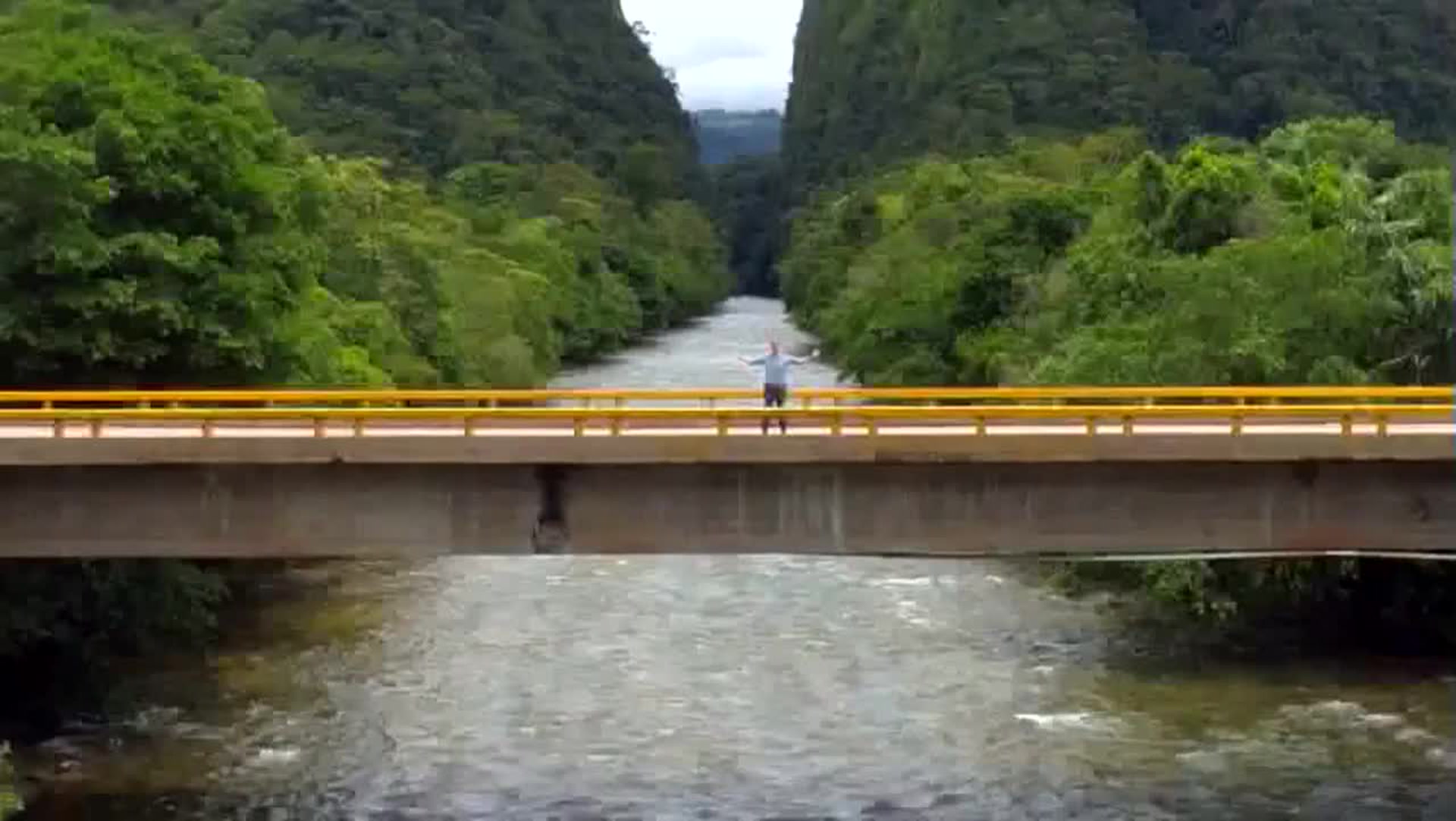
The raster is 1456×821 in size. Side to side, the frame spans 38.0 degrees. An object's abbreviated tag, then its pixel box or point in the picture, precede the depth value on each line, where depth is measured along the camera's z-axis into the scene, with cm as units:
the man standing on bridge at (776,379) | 2823
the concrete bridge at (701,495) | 2686
